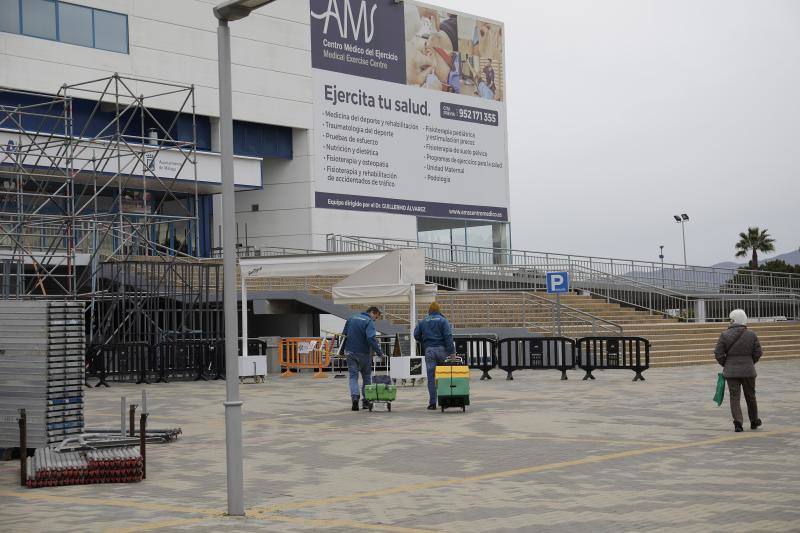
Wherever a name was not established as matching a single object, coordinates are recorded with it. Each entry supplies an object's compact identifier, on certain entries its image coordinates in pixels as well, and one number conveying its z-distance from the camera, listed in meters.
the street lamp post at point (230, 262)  9.93
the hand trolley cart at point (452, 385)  18.81
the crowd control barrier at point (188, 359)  28.50
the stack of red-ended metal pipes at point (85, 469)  11.70
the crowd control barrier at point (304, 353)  31.69
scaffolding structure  31.00
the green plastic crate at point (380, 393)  19.38
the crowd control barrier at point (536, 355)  27.86
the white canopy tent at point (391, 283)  26.44
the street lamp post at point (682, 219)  86.44
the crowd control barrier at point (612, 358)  26.62
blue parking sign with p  32.16
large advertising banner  50.56
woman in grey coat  15.75
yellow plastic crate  18.91
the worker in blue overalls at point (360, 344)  19.34
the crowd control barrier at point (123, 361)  28.03
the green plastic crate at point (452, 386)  18.80
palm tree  102.88
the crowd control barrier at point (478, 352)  28.31
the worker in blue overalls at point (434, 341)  19.52
